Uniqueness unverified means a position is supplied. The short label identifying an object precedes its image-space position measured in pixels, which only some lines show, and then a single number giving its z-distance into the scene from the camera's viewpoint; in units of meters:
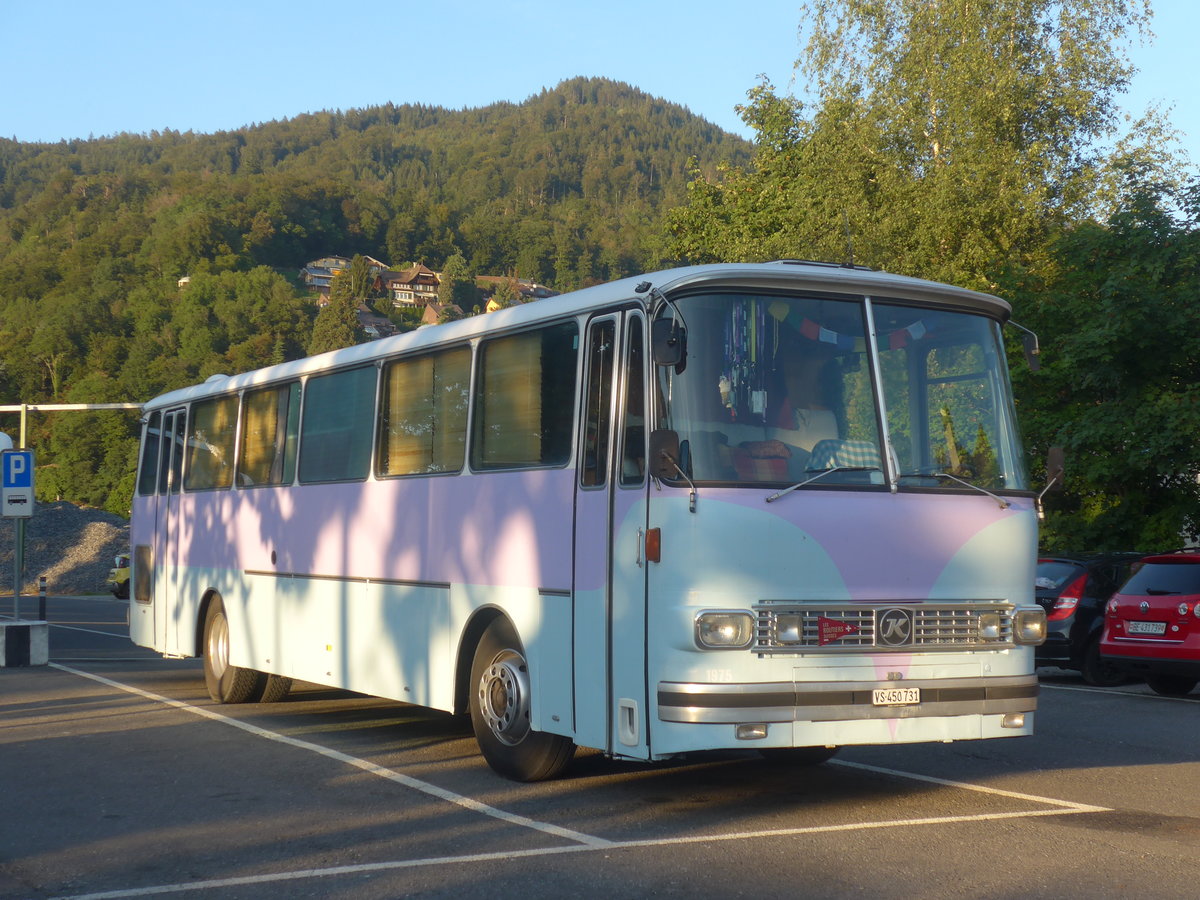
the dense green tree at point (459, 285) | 191.12
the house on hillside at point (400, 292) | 191.12
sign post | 20.56
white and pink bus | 8.08
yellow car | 43.94
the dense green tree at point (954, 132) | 36.88
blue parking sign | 20.62
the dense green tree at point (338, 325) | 151.62
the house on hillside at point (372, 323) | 158.74
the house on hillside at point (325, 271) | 181.25
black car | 18.53
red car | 15.89
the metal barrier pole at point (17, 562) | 19.86
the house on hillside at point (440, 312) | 162.62
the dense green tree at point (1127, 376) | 25.53
